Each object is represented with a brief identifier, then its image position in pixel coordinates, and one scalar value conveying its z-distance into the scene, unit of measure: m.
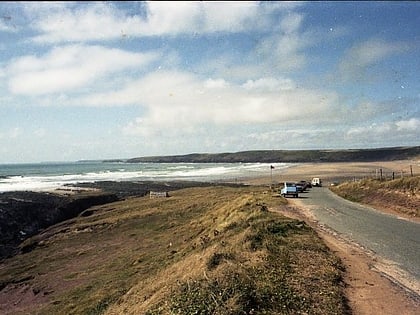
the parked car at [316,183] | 65.60
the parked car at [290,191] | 42.38
